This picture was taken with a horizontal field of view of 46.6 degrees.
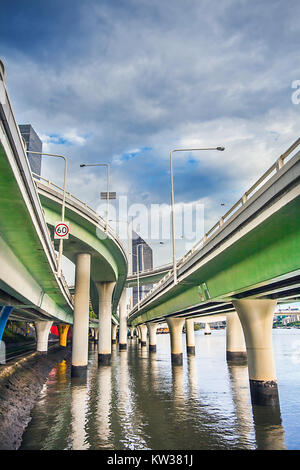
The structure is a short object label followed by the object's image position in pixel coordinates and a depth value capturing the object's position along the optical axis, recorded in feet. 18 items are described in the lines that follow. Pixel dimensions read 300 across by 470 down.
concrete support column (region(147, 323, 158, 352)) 306.66
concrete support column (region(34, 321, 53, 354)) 200.12
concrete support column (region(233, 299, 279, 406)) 77.05
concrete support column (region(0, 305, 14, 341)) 127.24
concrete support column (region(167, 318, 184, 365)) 185.38
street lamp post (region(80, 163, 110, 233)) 136.65
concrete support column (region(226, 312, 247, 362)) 181.63
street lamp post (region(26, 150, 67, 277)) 89.30
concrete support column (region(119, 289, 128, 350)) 321.79
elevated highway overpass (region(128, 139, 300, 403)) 44.27
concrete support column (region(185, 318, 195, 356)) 240.73
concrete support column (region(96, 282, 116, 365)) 175.23
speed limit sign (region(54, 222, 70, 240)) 82.43
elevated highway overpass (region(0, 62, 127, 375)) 39.22
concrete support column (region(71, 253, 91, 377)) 123.44
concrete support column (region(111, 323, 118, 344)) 468.26
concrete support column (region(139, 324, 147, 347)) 406.35
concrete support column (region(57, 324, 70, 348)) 325.91
